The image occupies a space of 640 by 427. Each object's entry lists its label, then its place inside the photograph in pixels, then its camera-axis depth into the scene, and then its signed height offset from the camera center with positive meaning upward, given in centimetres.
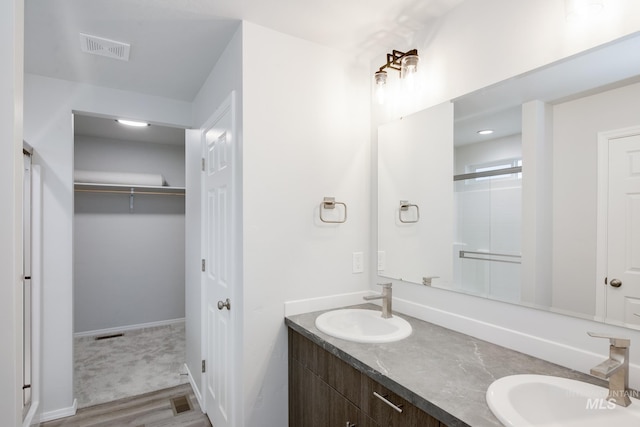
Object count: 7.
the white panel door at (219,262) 189 -31
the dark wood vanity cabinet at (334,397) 110 -73
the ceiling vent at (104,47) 185 +99
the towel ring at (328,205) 190 +6
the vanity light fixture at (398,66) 173 +81
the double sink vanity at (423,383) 93 -55
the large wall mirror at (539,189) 106 +10
